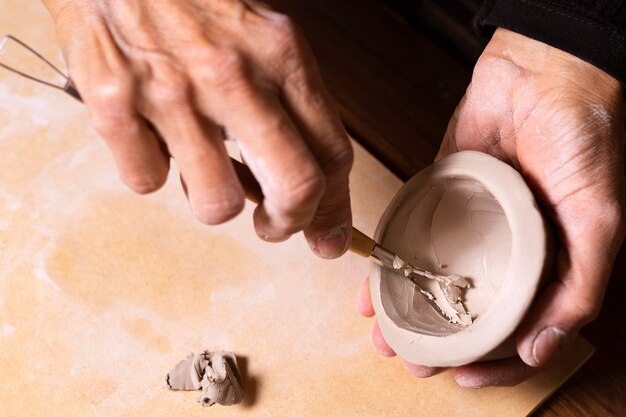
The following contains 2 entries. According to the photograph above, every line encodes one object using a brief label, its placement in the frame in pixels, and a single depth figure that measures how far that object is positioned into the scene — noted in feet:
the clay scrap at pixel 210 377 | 1.61
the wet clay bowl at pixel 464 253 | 1.43
